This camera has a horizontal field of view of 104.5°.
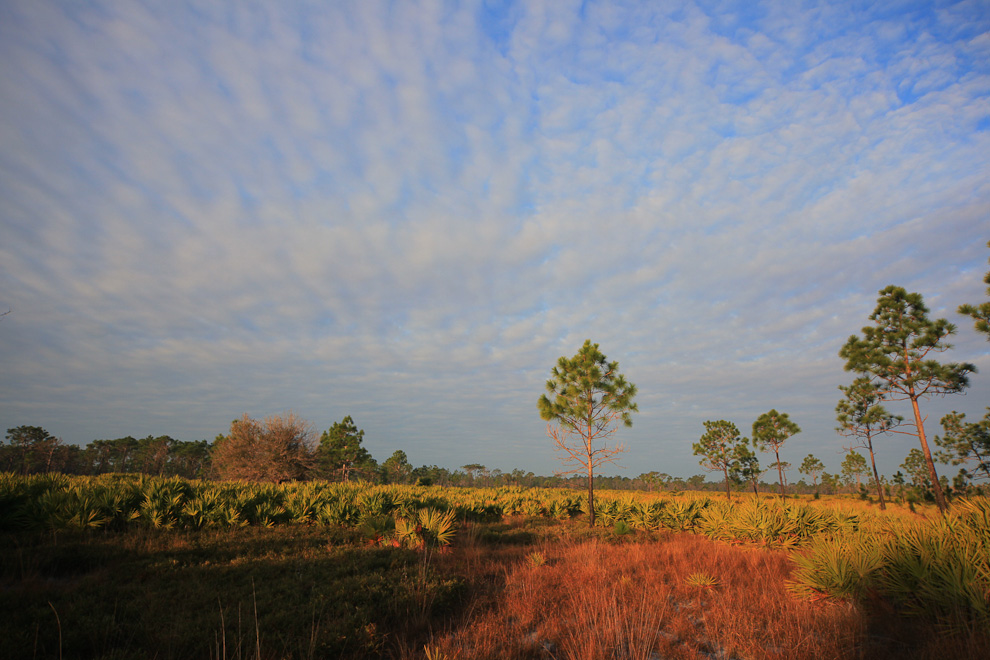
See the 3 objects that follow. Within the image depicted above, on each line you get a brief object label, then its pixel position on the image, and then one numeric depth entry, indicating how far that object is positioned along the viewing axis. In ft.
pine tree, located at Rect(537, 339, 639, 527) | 58.54
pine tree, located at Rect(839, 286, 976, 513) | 61.87
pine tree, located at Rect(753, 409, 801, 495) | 119.55
